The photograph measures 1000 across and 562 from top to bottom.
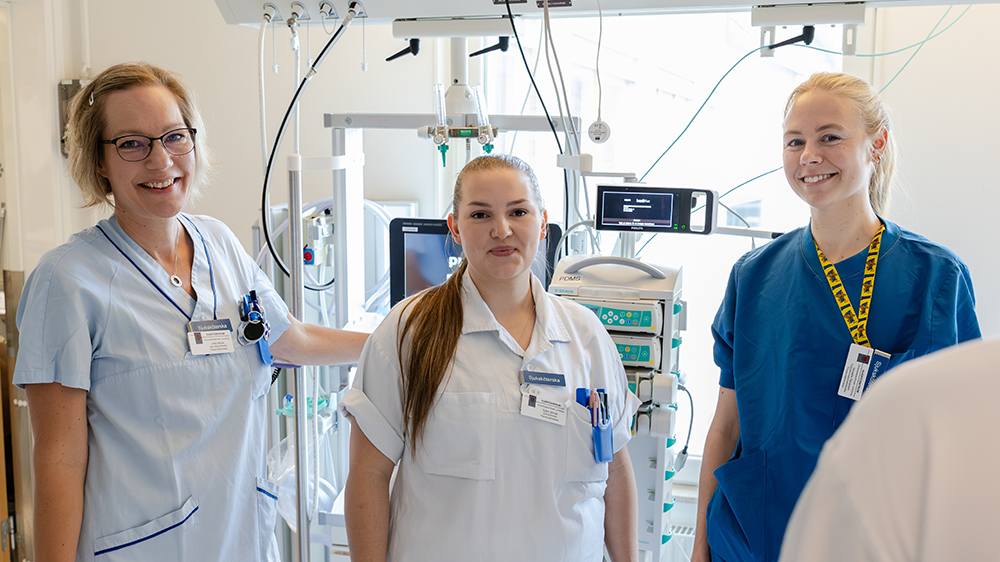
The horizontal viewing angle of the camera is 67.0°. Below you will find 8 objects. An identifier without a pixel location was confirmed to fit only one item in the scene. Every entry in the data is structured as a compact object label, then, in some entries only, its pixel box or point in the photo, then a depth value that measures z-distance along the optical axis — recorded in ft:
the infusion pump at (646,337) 5.82
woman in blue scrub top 4.46
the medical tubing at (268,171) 5.60
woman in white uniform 4.28
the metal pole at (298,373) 5.68
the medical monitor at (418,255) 7.82
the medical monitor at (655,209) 6.07
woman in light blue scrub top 4.21
